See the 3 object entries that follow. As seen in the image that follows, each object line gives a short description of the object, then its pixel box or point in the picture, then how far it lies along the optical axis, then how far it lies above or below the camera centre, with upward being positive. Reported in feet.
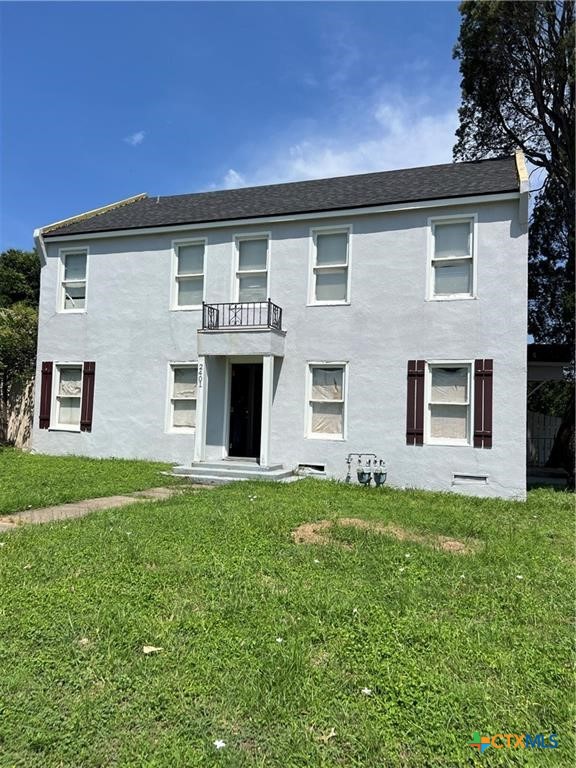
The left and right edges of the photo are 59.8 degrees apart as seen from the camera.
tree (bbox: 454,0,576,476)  42.24 +29.26
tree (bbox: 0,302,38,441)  47.19 +3.92
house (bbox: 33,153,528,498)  32.27 +5.78
